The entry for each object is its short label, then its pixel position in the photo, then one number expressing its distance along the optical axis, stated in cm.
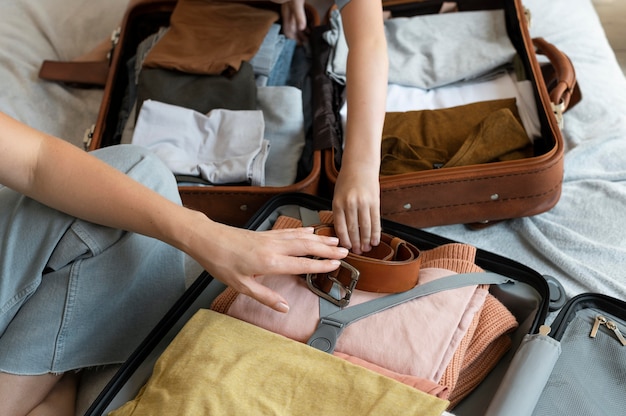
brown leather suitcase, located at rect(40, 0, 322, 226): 107
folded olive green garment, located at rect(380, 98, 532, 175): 108
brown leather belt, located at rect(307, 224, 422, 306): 77
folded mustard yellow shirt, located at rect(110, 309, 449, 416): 65
